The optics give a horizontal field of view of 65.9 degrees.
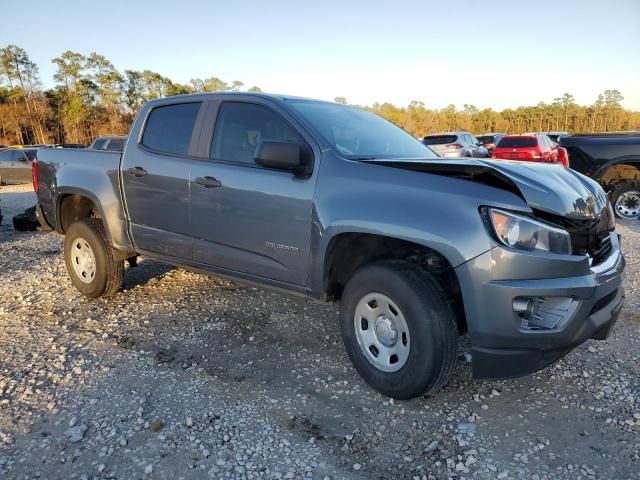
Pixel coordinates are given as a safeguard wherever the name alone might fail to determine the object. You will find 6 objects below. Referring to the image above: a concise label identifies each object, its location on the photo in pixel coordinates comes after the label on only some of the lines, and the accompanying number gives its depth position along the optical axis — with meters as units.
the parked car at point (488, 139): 25.71
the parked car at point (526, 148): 14.61
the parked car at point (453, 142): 16.83
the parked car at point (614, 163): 8.91
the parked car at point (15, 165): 19.52
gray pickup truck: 2.60
